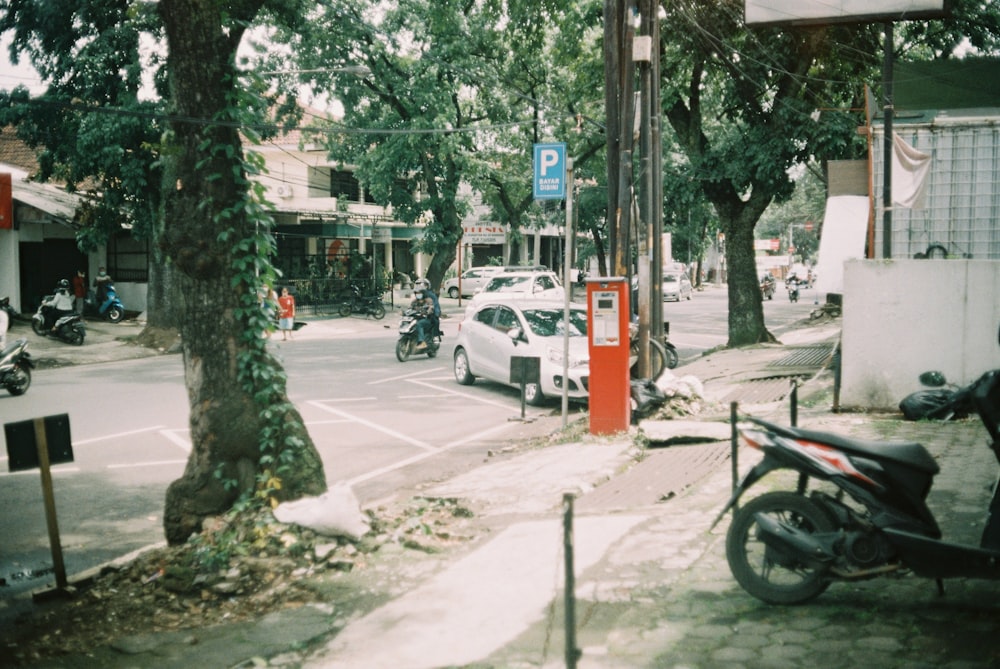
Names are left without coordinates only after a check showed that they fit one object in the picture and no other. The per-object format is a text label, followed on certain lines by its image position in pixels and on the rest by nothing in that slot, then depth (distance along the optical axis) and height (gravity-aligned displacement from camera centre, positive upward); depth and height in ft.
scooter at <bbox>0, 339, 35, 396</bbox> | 43.77 -4.04
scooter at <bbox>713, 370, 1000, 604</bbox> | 13.28 -3.88
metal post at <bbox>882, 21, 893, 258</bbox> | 32.83 +3.85
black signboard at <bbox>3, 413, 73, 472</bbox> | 18.69 -3.39
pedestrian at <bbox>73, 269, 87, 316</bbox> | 84.94 -0.19
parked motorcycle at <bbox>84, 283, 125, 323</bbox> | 83.46 -1.88
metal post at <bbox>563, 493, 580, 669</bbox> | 10.77 -4.05
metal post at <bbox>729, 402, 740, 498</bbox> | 19.29 -3.85
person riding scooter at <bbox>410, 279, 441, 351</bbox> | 58.39 -2.06
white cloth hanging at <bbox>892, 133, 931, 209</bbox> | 34.06 +4.09
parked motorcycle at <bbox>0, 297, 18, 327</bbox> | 61.62 -1.71
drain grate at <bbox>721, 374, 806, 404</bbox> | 38.88 -5.41
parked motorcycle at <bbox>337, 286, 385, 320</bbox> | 100.89 -2.66
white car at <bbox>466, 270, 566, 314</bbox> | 85.87 -0.46
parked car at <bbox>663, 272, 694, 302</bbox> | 142.31 -1.44
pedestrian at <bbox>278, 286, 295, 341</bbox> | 75.41 -2.35
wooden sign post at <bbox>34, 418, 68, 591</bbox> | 18.01 -4.58
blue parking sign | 32.91 +4.17
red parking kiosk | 30.81 -2.68
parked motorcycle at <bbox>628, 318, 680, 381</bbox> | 37.06 -3.37
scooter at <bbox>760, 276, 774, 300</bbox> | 164.04 -2.13
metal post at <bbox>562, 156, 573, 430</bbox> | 30.22 +0.83
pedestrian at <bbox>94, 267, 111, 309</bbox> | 83.20 +0.27
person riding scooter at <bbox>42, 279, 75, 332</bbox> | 70.69 -1.45
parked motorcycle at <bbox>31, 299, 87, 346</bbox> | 68.49 -3.21
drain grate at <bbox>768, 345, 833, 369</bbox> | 49.03 -4.86
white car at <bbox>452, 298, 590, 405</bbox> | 40.78 -3.19
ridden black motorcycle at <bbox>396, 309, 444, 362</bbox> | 58.03 -3.60
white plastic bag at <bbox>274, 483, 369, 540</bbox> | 18.88 -5.05
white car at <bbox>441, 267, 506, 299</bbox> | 131.13 +0.54
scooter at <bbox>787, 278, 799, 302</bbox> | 147.23 -2.53
